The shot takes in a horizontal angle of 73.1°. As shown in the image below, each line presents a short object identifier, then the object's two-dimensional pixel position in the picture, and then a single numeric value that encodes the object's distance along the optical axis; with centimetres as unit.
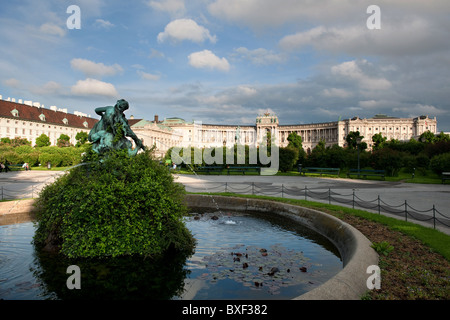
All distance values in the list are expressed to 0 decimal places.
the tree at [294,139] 7900
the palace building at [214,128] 9594
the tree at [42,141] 7918
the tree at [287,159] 3994
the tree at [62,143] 6572
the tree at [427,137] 7851
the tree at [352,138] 7669
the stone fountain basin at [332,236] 402
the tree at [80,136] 8571
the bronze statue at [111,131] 815
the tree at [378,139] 8892
